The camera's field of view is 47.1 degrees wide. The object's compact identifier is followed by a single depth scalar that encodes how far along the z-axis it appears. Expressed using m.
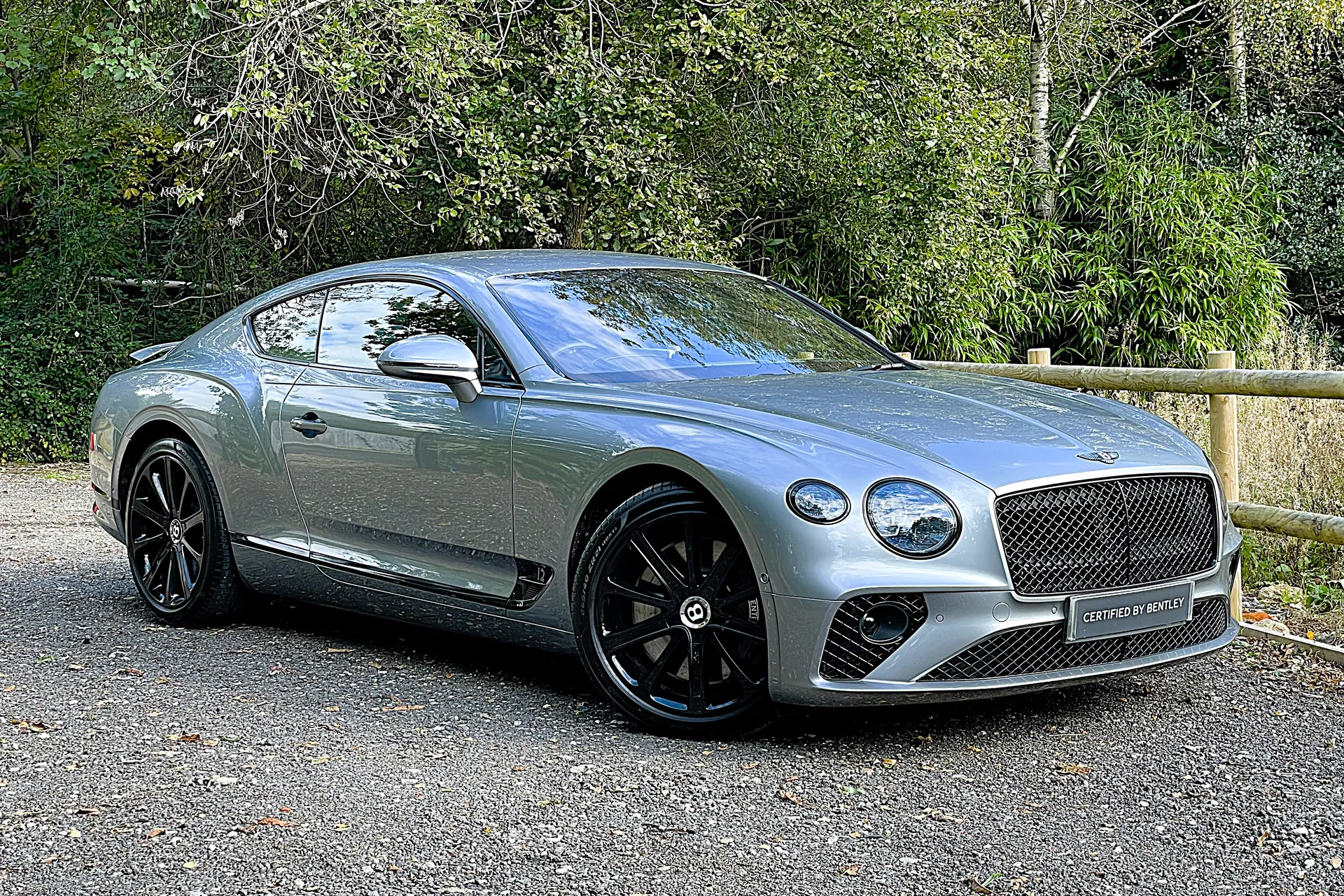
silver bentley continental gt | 4.49
